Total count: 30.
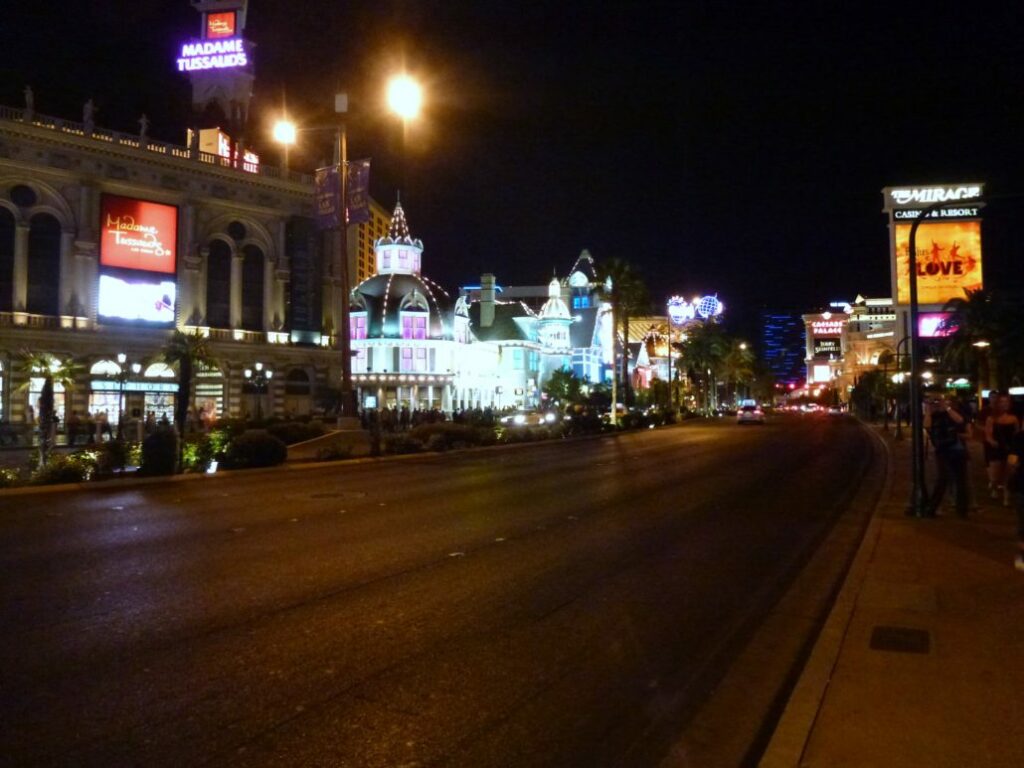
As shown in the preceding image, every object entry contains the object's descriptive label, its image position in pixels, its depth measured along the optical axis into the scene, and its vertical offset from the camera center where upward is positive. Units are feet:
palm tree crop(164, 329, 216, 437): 112.47 +7.10
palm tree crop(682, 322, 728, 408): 304.30 +20.14
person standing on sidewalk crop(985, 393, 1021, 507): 43.06 -1.54
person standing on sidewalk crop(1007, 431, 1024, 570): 28.53 -2.50
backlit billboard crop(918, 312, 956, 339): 196.80 +19.42
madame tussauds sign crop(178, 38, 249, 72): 215.92 +86.90
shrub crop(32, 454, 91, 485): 62.23 -4.59
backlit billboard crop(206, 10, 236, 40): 218.79 +95.57
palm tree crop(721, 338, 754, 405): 337.60 +18.60
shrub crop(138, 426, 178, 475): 68.80 -3.66
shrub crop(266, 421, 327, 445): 104.01 -2.99
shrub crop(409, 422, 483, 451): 106.32 -3.63
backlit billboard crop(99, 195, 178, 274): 169.58 +34.14
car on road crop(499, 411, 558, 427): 153.58 -2.37
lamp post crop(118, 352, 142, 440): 137.30 +7.39
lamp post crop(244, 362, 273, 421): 185.82 +6.23
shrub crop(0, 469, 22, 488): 60.06 -4.89
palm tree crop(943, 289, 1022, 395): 135.85 +11.26
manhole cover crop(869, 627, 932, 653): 20.59 -5.69
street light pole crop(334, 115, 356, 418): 82.12 +14.39
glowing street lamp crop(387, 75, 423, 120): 71.20 +25.67
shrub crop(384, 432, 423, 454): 100.17 -4.41
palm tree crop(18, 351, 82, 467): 71.72 +4.69
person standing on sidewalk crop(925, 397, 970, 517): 40.78 -2.04
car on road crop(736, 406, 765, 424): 219.12 -2.51
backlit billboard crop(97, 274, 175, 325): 169.78 +21.41
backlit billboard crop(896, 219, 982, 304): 196.13 +32.62
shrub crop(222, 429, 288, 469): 77.25 -3.95
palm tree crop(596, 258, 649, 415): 195.26 +27.00
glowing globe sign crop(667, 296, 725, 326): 351.30 +39.97
